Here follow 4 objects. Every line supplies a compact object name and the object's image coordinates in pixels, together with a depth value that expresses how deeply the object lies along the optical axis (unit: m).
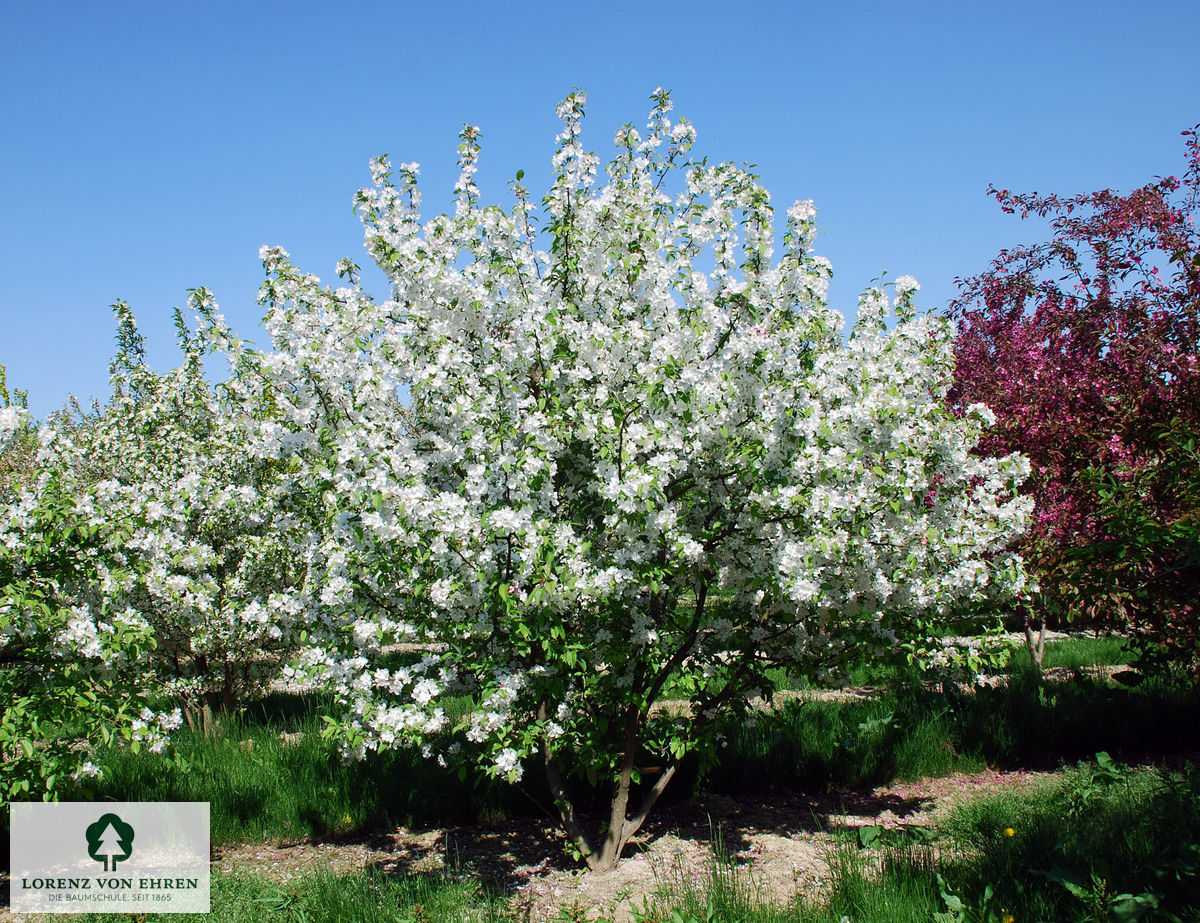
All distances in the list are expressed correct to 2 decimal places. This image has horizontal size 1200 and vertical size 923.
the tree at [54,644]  4.32
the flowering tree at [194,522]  6.07
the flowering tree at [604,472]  3.99
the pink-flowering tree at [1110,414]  4.84
